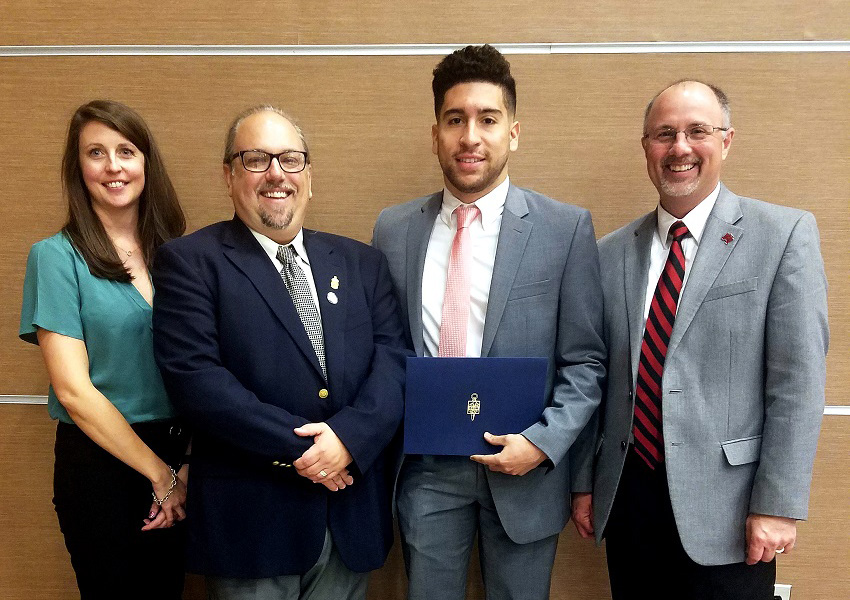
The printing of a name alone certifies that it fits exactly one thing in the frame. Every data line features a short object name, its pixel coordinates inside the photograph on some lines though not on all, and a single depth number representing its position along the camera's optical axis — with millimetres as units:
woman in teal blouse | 1674
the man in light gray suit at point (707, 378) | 1504
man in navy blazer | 1484
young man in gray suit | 1669
